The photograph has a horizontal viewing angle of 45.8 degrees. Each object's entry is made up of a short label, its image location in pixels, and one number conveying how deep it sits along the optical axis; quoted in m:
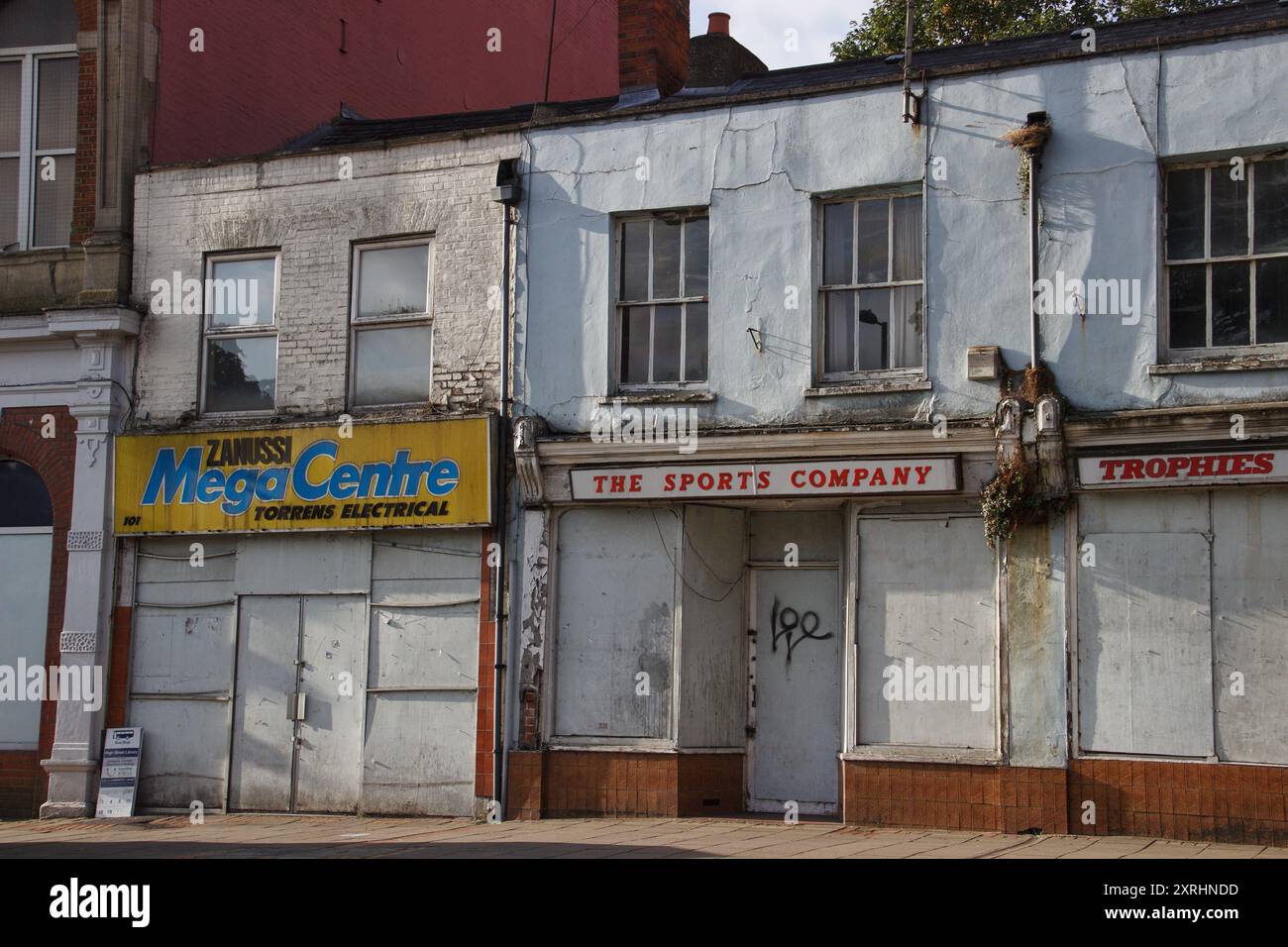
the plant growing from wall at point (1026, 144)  12.93
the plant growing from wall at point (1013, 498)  12.73
